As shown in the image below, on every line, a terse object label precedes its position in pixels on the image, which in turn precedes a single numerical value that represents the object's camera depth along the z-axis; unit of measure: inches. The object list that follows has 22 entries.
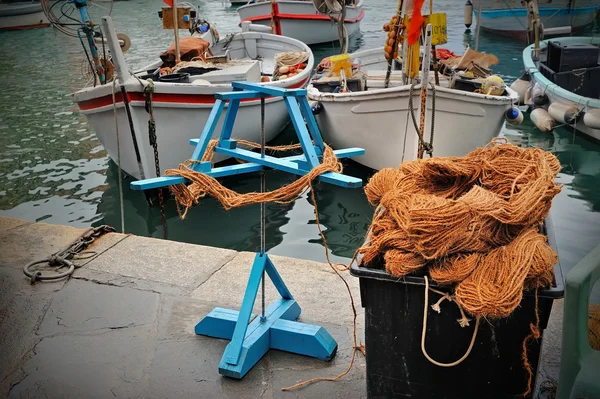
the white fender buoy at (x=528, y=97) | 476.0
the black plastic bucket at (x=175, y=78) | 334.7
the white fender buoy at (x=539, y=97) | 442.0
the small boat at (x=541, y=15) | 863.7
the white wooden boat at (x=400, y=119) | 307.4
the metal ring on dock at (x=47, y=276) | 183.0
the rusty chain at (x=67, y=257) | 184.2
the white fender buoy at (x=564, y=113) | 404.2
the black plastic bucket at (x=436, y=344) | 96.5
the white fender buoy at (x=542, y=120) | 434.6
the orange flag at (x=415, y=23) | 238.4
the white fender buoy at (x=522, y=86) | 496.7
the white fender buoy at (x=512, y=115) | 316.2
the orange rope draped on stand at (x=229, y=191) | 121.6
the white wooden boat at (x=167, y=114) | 303.6
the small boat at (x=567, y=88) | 401.7
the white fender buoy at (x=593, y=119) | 379.2
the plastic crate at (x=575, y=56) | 434.3
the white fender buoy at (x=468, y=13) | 909.2
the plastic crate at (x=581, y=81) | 430.3
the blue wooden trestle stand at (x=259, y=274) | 129.3
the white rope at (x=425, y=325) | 93.5
